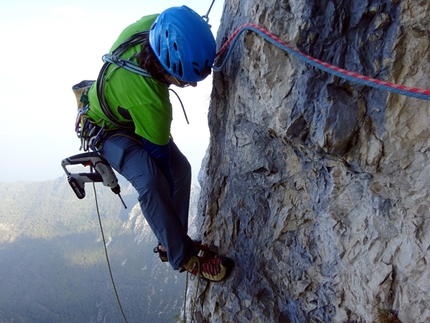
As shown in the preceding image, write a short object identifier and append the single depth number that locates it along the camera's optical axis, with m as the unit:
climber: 2.96
